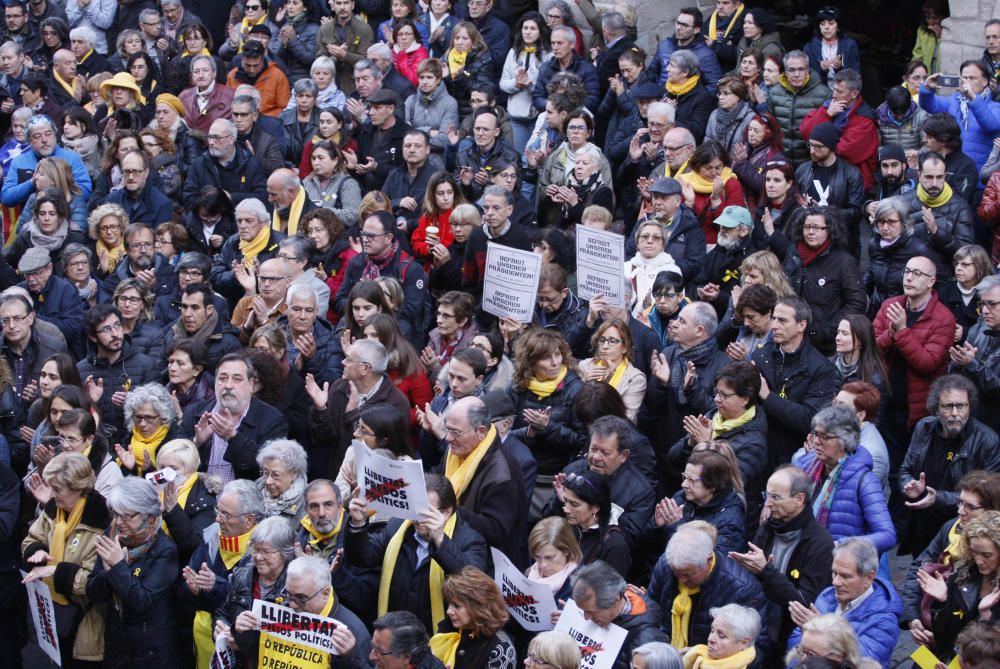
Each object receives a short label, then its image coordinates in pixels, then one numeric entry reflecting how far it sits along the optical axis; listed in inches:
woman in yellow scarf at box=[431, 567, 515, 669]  577.0
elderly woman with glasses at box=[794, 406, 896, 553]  669.9
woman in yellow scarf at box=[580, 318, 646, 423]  773.9
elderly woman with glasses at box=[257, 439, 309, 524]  664.4
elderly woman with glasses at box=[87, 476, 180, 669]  638.5
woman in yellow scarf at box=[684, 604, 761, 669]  560.4
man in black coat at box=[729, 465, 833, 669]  626.2
